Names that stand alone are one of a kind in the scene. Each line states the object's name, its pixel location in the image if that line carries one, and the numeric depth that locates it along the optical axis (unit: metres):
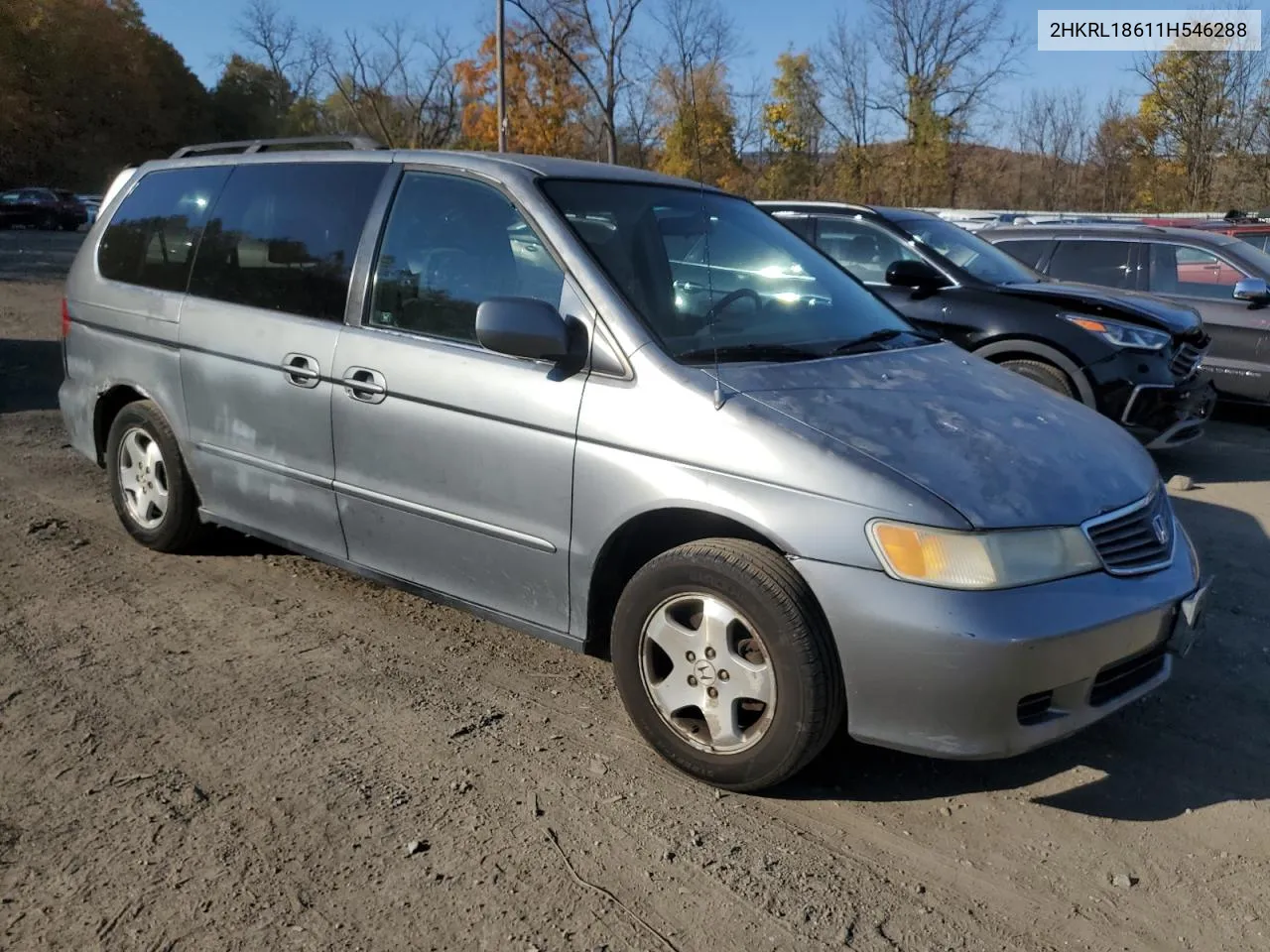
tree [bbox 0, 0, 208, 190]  55.12
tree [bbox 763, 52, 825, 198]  32.00
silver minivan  2.82
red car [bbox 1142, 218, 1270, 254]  13.07
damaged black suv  6.96
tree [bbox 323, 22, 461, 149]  42.47
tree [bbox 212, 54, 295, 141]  69.44
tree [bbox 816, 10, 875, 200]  40.06
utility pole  21.91
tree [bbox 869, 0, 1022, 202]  39.97
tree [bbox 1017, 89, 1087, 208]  41.25
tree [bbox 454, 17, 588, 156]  36.50
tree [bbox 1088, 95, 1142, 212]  38.22
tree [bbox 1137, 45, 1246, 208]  33.75
